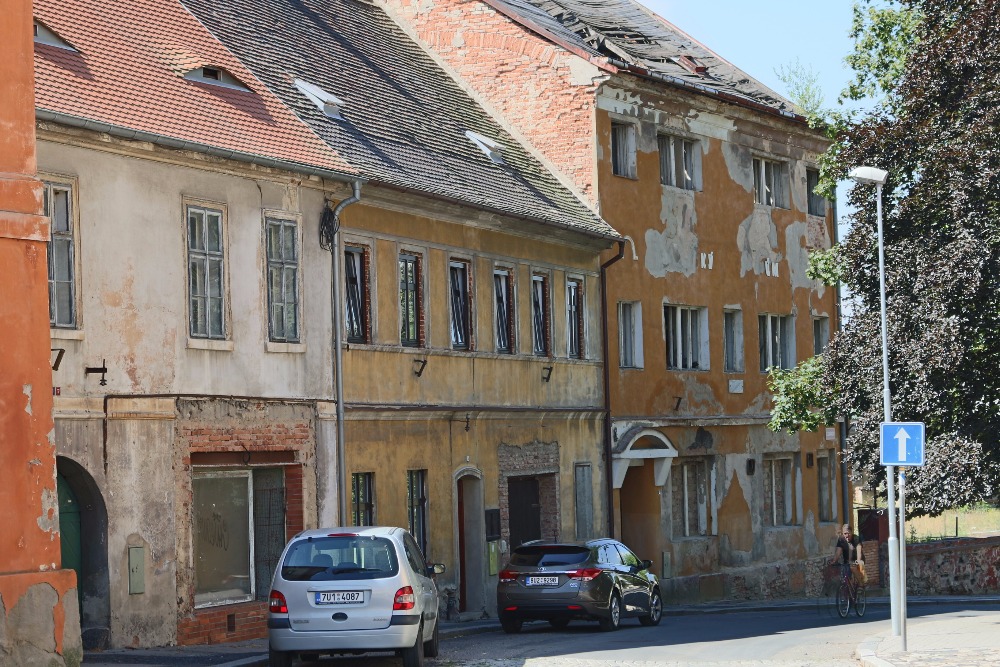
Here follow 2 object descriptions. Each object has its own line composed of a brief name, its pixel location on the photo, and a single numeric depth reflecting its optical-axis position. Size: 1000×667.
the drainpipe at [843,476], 44.16
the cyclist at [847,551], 31.31
